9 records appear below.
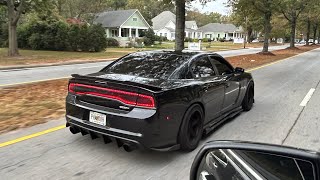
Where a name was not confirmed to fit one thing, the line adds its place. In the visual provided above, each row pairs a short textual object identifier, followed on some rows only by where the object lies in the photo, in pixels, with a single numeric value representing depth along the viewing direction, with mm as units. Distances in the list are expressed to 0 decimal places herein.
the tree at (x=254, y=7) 27328
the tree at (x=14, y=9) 26375
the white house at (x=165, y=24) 88375
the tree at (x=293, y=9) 30241
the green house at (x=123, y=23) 56222
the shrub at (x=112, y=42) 48844
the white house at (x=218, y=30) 110500
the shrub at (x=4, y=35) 40434
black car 4453
